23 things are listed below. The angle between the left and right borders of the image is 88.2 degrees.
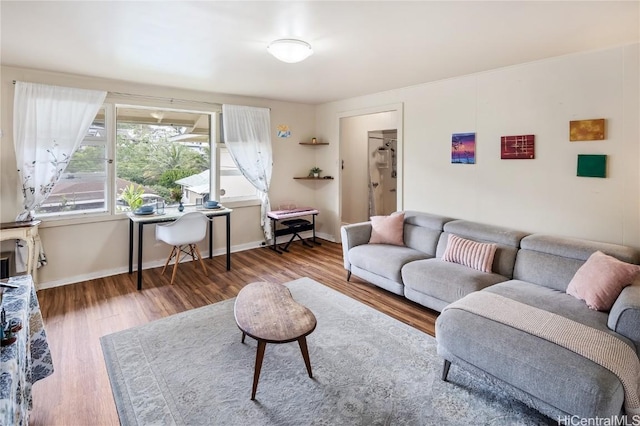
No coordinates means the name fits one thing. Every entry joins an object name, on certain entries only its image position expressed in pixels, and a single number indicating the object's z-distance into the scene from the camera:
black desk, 3.77
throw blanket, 1.61
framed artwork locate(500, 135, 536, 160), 3.29
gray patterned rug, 1.86
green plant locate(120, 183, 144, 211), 4.19
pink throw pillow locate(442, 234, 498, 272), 3.04
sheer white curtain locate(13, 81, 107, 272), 3.46
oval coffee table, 1.93
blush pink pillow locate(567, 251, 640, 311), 2.19
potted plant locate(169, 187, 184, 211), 4.43
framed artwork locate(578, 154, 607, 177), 2.86
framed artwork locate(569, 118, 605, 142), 2.85
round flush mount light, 2.58
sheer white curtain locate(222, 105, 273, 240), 4.96
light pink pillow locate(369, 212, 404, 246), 3.91
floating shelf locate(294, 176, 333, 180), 5.85
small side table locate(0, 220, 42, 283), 3.16
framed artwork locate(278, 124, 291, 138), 5.56
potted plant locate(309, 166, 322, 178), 5.93
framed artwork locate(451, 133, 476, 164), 3.75
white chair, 3.85
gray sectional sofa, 1.61
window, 3.99
